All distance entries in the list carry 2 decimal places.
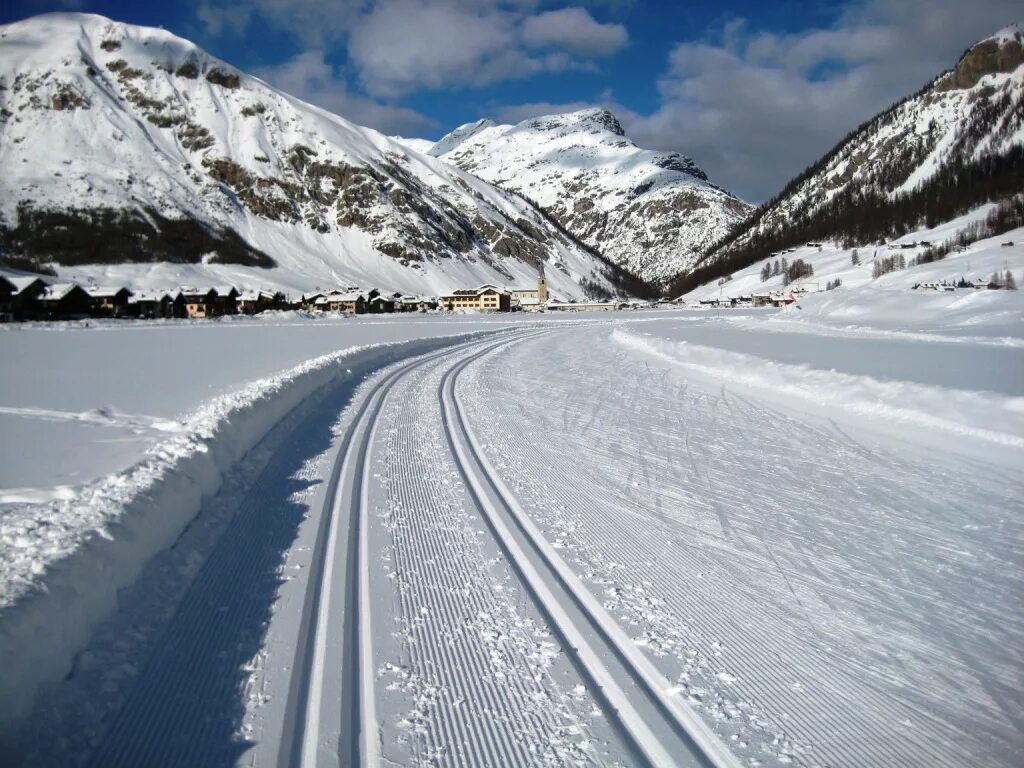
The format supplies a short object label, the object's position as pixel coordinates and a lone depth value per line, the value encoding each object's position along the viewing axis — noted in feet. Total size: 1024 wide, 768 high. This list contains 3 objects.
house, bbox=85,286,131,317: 320.50
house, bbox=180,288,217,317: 365.40
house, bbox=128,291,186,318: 337.93
